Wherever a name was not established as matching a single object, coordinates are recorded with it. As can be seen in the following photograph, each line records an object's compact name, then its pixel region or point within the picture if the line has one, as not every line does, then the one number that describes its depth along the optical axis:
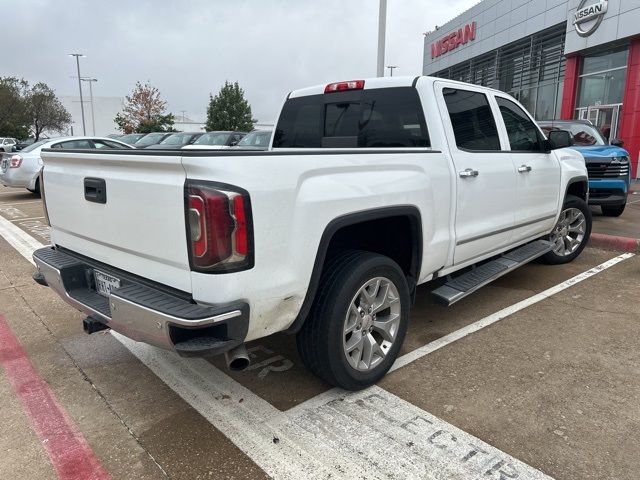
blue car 8.63
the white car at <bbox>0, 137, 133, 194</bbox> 11.76
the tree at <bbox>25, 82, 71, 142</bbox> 55.19
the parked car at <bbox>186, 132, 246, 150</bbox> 15.06
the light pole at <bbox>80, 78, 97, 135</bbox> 59.44
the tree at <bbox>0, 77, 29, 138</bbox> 50.41
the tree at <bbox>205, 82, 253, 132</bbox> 45.62
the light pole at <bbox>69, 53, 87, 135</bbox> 57.31
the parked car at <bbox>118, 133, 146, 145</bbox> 20.26
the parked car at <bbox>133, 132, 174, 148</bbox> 18.47
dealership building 16.25
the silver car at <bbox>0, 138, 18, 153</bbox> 36.22
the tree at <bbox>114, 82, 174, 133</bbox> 55.72
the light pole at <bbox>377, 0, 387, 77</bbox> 12.30
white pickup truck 2.33
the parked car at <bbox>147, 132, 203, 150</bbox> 16.58
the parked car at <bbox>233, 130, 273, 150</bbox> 12.99
